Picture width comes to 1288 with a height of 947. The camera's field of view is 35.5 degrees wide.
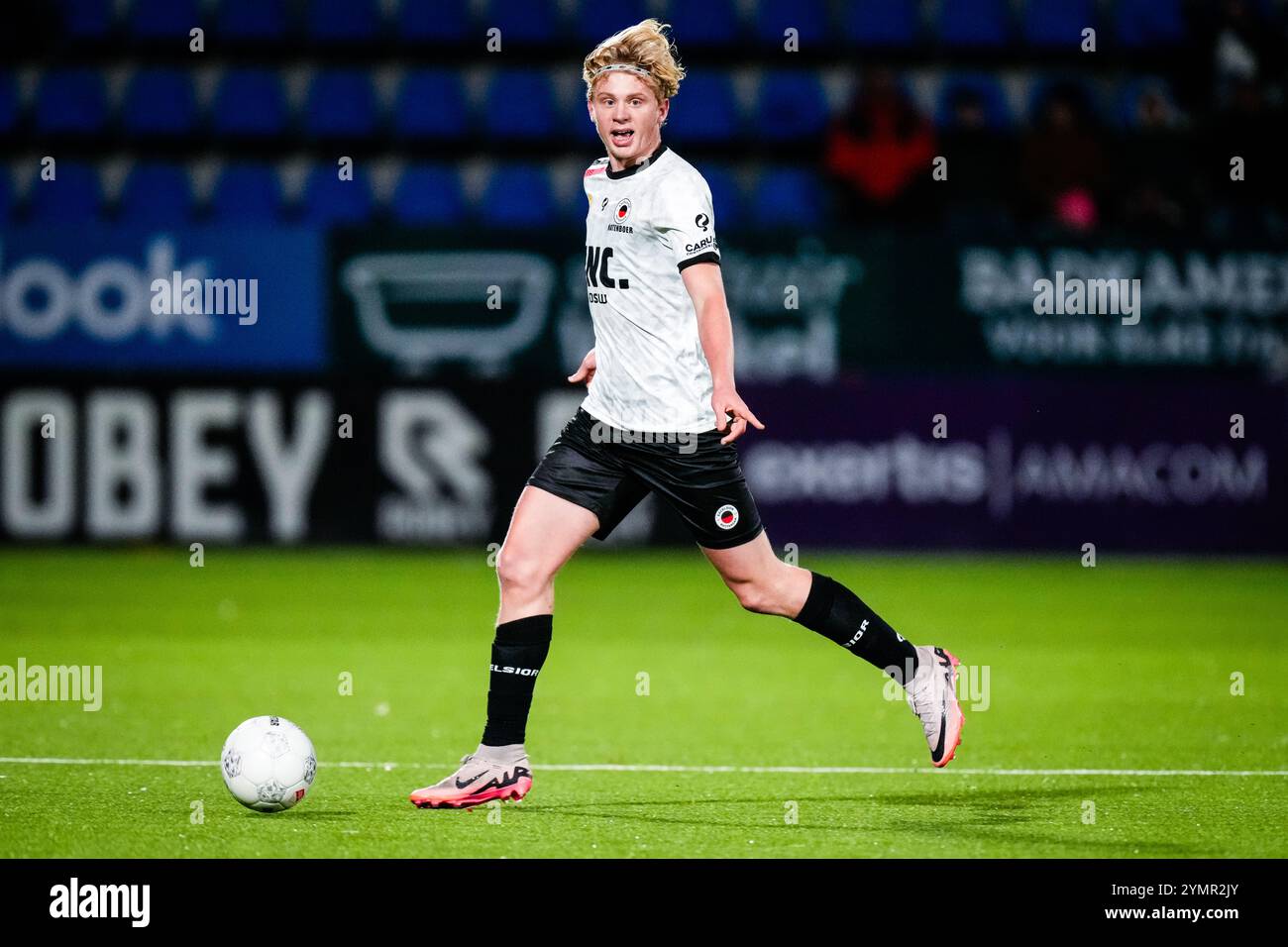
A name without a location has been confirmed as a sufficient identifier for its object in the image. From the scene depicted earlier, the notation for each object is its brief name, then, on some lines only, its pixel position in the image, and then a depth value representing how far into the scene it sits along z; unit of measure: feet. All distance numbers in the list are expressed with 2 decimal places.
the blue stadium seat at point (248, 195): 53.57
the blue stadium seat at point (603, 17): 56.85
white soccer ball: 18.51
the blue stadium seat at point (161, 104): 55.11
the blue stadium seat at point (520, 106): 55.67
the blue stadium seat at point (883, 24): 57.52
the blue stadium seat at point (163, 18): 56.44
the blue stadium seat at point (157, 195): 53.47
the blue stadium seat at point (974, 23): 57.67
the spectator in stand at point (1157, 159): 51.83
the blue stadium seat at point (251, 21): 56.70
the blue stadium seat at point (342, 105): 55.31
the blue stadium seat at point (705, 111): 55.21
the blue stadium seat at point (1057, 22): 57.72
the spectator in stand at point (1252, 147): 51.47
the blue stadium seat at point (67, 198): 53.42
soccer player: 19.10
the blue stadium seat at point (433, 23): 57.06
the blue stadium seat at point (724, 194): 53.31
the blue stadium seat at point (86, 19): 56.13
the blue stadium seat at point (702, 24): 57.26
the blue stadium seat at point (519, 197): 53.72
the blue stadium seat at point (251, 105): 55.31
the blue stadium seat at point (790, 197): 53.88
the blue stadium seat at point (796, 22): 57.47
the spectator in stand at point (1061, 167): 50.42
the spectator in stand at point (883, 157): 50.06
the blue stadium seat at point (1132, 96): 56.13
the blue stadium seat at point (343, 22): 56.85
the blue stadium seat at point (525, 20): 57.21
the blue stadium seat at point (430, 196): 53.88
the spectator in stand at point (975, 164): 51.72
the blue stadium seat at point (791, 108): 55.57
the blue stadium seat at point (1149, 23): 57.57
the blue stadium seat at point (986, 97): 55.31
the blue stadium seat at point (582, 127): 55.16
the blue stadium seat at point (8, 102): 54.29
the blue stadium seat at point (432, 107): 55.62
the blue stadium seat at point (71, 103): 54.75
